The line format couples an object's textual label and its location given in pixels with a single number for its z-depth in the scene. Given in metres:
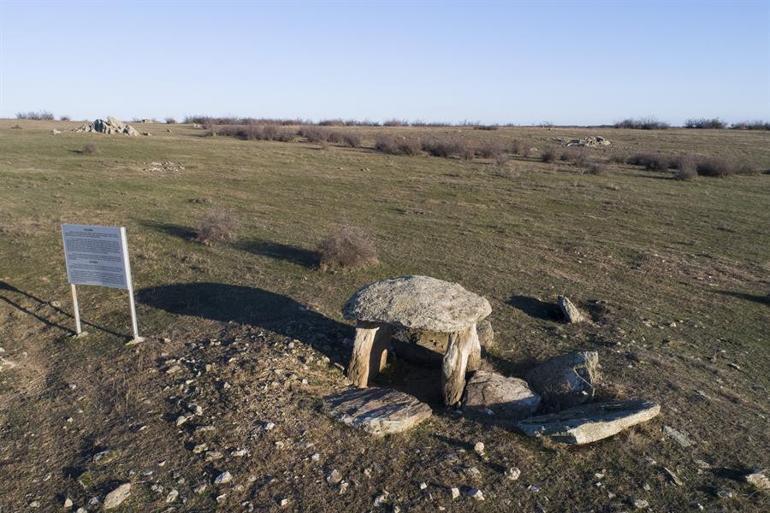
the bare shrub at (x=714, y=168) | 32.84
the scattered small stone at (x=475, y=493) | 5.29
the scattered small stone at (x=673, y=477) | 5.68
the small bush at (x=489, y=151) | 40.49
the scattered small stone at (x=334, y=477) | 5.44
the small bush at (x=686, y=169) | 31.97
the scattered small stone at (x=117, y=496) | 4.99
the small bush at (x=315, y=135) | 51.19
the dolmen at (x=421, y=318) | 7.36
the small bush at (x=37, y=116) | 78.71
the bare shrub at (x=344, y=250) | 12.73
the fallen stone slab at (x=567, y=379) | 7.34
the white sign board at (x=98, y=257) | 7.87
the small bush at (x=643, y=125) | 77.06
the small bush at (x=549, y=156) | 39.66
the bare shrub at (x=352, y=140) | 47.74
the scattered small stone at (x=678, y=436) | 6.35
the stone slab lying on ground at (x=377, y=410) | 6.33
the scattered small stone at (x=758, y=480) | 5.68
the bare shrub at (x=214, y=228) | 14.72
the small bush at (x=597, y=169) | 33.41
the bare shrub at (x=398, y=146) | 42.09
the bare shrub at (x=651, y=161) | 36.22
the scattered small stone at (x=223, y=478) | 5.29
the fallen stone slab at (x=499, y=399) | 7.06
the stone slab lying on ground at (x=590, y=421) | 6.10
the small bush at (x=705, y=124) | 78.62
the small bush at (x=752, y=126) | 72.95
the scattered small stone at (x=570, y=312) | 10.41
